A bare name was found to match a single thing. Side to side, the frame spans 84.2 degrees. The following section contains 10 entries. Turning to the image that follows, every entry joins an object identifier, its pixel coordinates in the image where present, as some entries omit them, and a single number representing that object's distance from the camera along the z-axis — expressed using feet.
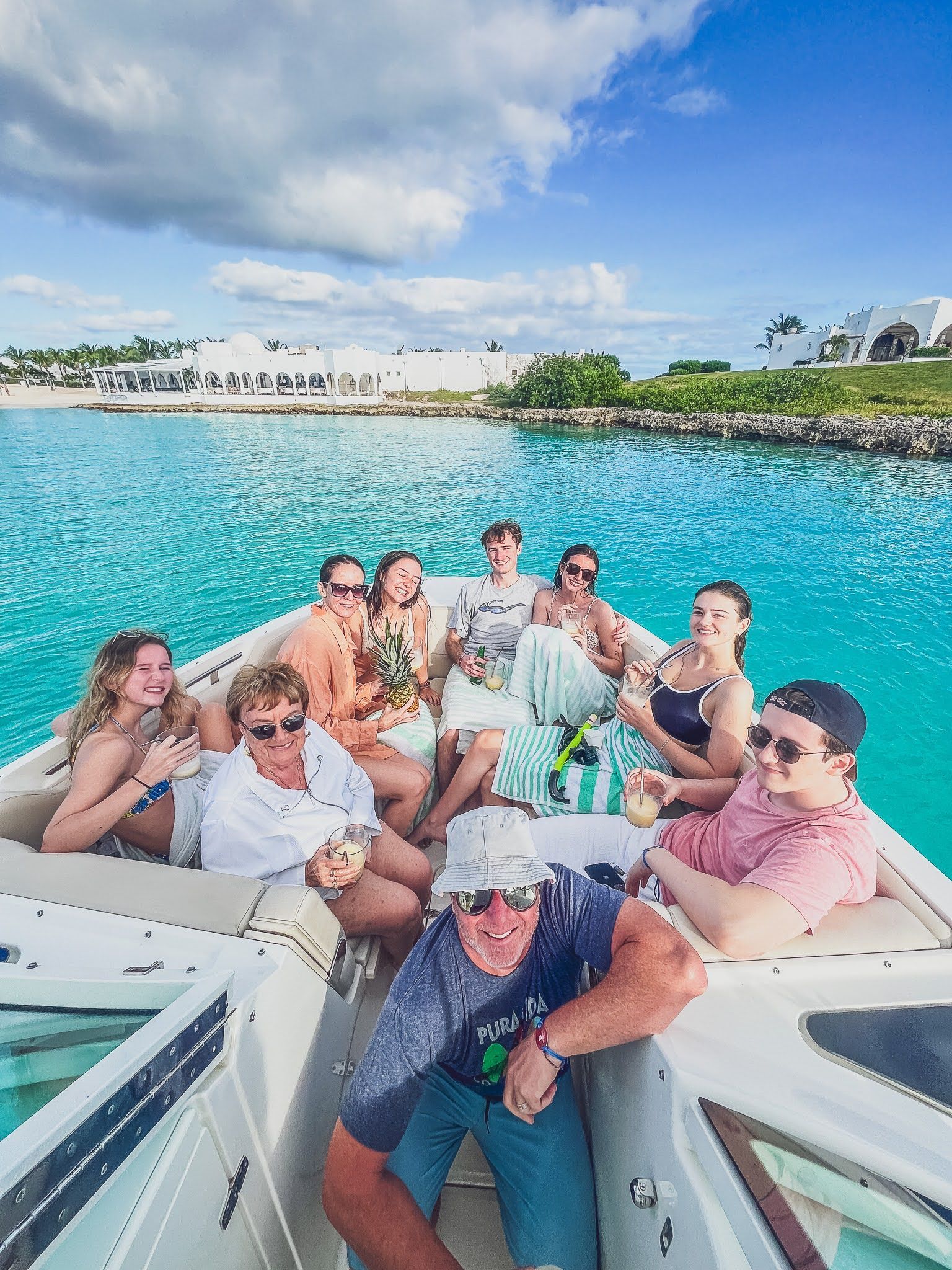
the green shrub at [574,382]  151.94
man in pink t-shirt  4.71
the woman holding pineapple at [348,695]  9.37
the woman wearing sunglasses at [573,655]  10.91
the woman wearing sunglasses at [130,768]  6.27
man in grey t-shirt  11.28
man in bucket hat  4.43
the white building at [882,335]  162.20
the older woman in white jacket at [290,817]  6.63
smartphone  6.98
